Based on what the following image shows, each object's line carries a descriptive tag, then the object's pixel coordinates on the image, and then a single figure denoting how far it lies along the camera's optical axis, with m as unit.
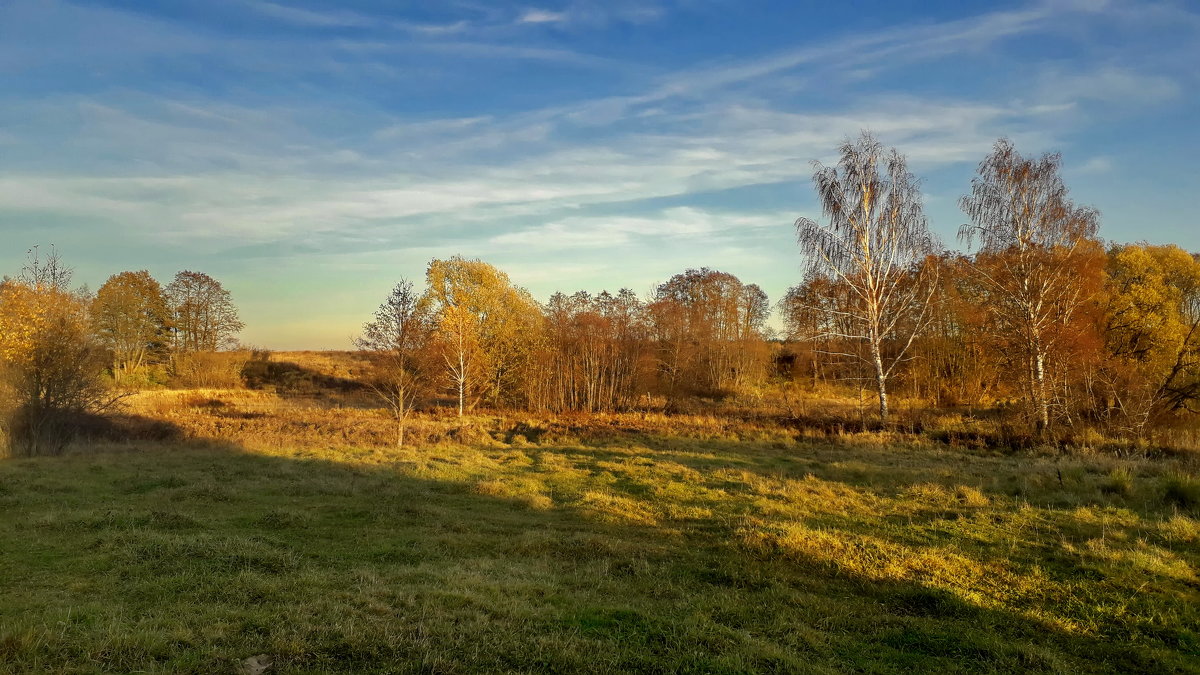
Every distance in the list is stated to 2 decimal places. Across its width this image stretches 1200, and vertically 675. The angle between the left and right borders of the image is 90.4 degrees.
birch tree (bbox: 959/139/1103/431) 23.92
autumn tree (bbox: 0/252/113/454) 18.92
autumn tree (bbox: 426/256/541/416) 35.47
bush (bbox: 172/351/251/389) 47.53
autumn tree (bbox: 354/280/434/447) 22.50
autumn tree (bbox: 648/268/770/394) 44.25
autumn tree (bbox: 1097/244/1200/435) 22.55
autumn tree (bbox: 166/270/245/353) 50.50
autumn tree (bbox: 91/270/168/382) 45.25
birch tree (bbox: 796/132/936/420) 27.69
